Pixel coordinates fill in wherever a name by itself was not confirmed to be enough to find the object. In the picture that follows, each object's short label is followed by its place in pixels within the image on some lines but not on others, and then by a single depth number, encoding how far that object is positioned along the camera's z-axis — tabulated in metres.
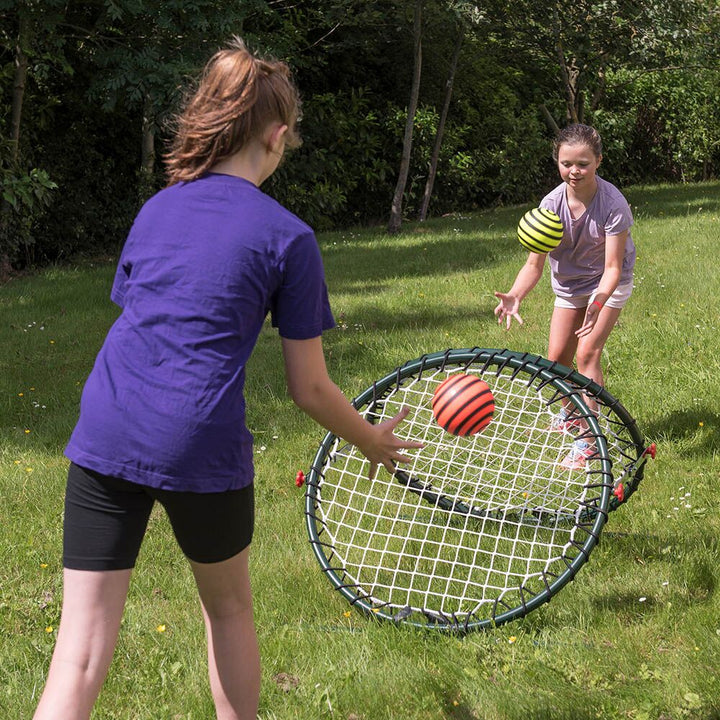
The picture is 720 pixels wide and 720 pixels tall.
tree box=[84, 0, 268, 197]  10.98
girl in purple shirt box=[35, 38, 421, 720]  2.14
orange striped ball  3.48
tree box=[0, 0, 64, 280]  10.87
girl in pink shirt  4.69
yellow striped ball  4.70
